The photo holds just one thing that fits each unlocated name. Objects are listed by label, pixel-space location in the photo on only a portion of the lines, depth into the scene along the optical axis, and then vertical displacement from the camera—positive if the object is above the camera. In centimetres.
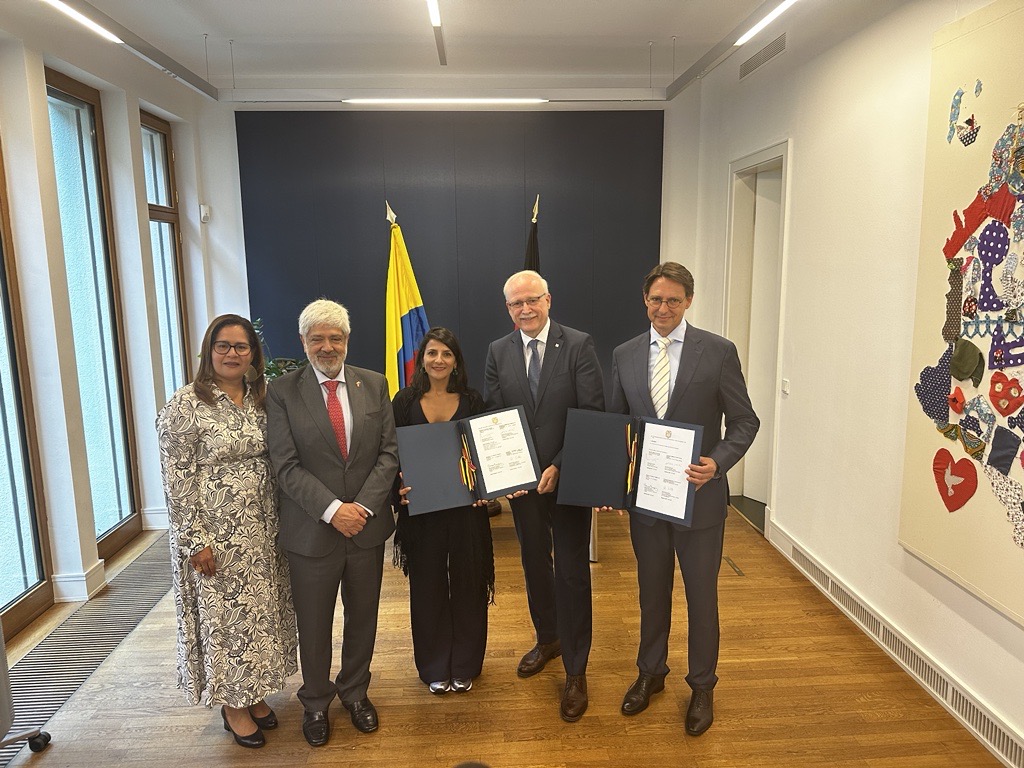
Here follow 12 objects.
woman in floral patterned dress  233 -85
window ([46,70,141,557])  404 -8
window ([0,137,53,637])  343 -106
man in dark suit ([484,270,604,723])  269 -50
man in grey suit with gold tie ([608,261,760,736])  246 -56
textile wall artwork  230 -20
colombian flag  538 -31
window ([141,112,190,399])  507 +26
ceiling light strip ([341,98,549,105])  463 +116
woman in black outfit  264 -108
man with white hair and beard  238 -73
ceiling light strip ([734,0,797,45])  285 +107
